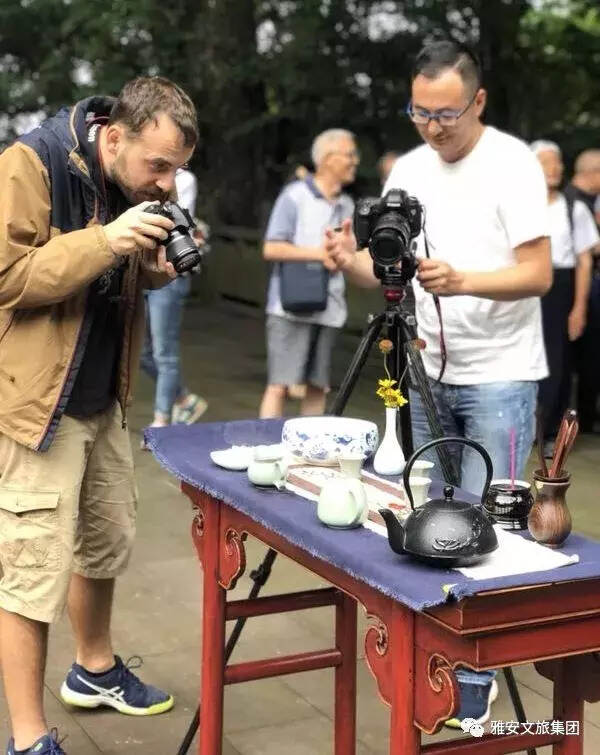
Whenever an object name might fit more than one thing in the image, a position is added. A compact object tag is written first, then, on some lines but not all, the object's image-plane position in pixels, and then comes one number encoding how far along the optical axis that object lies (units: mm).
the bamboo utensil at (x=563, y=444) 2502
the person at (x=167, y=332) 6926
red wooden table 2160
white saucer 3008
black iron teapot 2268
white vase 2992
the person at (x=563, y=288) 7098
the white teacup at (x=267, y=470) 2826
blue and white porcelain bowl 3016
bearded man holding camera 3010
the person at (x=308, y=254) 6344
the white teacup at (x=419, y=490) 2619
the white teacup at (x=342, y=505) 2525
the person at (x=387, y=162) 8918
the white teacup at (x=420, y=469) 2791
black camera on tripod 3193
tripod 3256
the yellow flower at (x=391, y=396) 3043
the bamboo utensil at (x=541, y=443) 2525
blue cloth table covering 2186
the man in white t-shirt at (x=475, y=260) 3441
